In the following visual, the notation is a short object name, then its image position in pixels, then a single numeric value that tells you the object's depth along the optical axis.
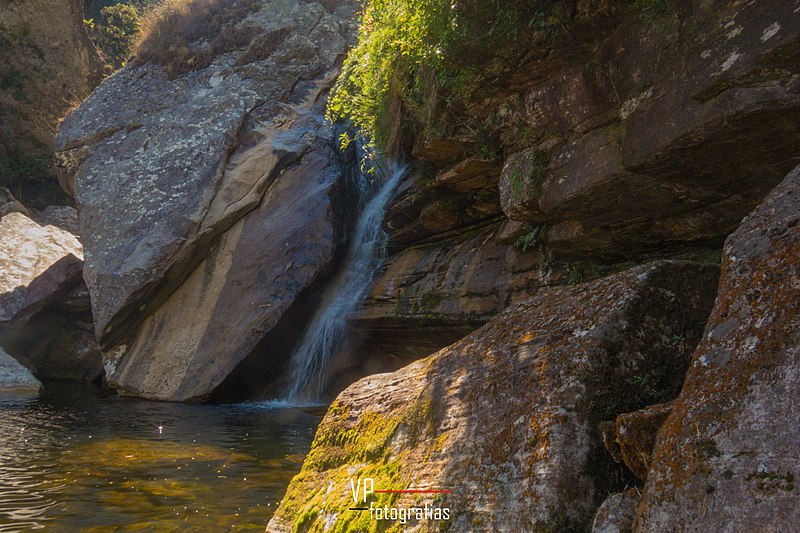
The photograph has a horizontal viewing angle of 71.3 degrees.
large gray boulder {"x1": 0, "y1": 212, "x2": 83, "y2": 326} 14.25
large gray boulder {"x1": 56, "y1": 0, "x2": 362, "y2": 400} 12.43
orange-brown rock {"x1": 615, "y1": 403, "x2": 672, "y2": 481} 2.48
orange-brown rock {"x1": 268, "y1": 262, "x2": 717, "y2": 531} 2.76
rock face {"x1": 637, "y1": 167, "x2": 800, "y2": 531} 1.93
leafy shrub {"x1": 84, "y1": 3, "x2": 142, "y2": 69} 26.72
